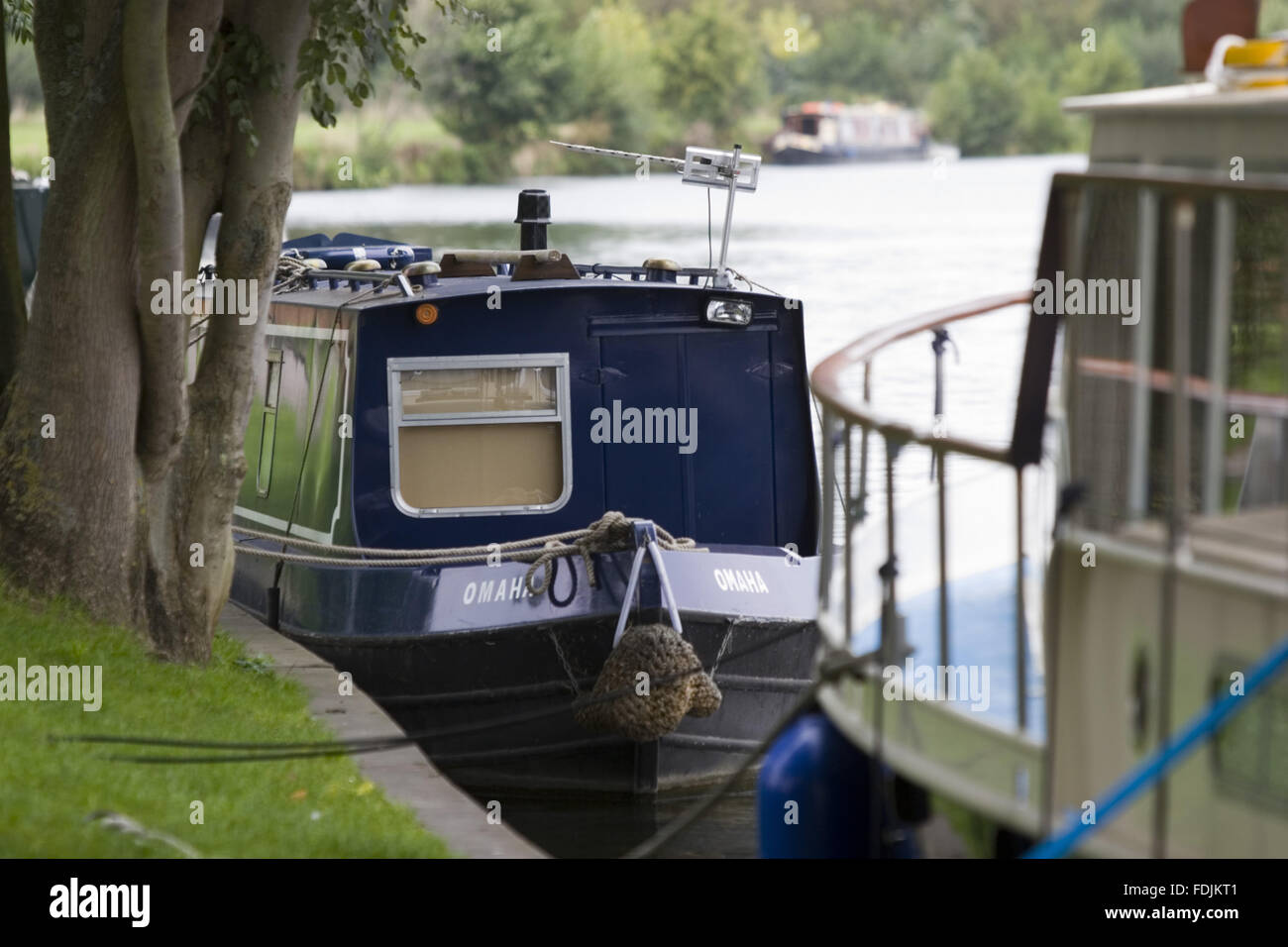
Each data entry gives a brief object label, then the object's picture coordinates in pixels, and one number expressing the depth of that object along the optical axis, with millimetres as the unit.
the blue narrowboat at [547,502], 20859
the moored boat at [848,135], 159250
